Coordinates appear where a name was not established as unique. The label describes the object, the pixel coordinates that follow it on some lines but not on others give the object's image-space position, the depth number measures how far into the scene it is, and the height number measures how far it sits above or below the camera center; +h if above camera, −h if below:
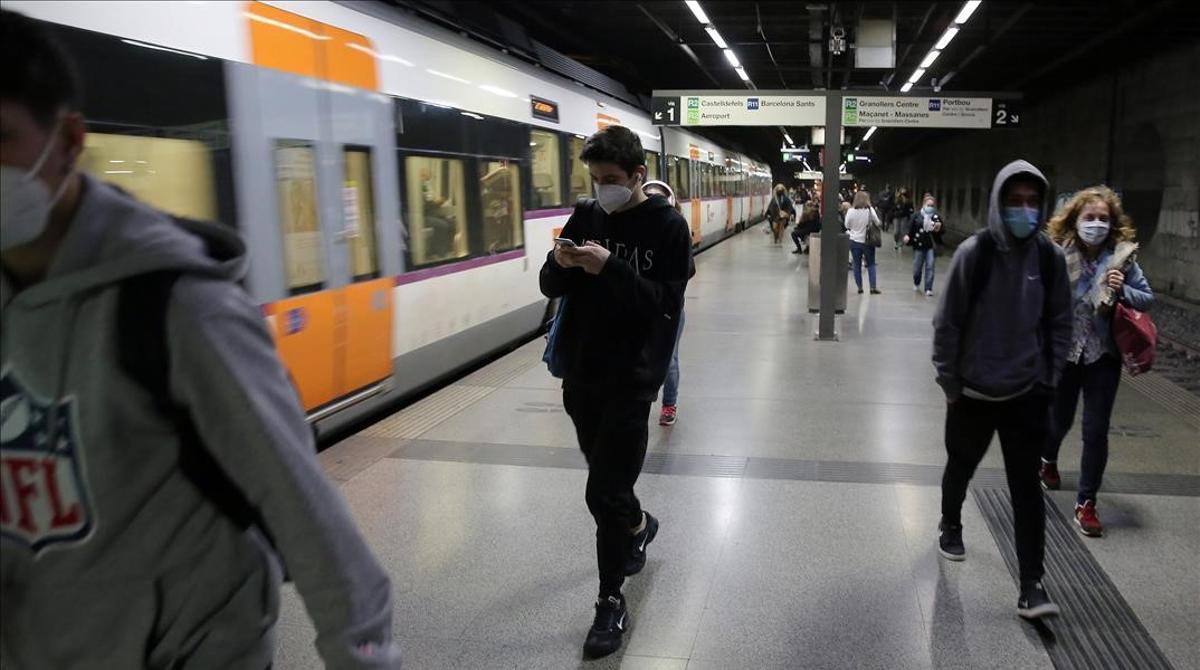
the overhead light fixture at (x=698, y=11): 12.81 +2.82
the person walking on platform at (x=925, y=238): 12.66 -0.74
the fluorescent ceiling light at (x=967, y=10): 11.45 +2.46
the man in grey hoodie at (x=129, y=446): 1.09 -0.31
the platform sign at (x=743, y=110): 9.23 +0.92
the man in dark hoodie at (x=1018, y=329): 3.24 -0.55
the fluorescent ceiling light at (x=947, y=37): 13.82 +2.55
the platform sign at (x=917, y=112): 9.51 +0.87
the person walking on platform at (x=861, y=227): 12.80 -0.54
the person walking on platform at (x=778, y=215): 24.89 -0.68
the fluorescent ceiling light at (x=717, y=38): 14.53 +2.77
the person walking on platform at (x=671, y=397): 6.04 -1.43
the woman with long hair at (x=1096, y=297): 4.02 -0.53
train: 3.84 +0.24
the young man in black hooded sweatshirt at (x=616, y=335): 3.02 -0.49
